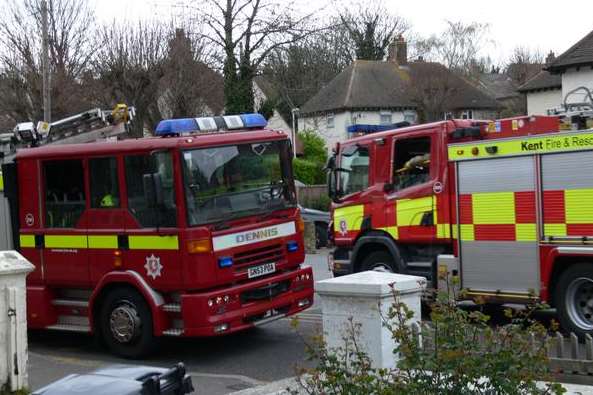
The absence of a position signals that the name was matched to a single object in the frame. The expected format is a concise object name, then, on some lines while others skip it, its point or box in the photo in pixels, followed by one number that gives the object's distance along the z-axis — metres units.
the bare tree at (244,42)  33.28
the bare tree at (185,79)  28.89
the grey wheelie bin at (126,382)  4.04
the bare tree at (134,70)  28.06
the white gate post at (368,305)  5.68
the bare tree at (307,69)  56.34
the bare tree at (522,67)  63.90
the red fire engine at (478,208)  9.38
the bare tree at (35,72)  29.34
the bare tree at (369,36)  58.19
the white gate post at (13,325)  7.33
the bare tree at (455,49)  58.94
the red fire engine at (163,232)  9.19
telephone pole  23.27
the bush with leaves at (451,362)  4.15
